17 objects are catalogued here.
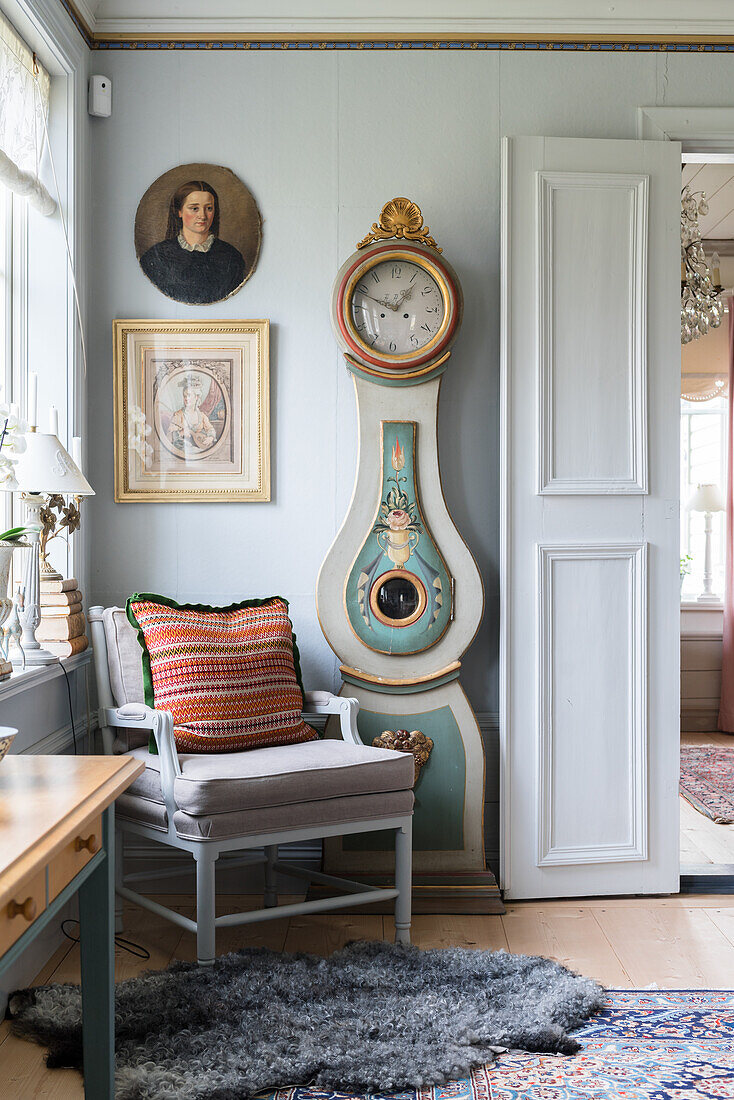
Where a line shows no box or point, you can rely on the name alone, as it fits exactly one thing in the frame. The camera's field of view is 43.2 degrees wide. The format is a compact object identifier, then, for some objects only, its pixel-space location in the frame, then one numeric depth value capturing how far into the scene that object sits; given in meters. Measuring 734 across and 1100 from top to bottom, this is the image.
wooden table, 1.19
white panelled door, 2.80
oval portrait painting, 2.92
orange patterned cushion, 2.47
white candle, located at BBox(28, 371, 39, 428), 2.37
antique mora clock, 2.78
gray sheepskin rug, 1.84
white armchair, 2.19
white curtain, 2.42
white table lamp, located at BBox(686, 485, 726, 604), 5.59
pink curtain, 5.34
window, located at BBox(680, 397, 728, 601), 5.79
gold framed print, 2.92
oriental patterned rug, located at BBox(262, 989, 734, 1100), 1.81
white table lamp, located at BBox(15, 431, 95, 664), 2.25
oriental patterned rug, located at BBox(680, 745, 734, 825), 3.75
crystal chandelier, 3.79
